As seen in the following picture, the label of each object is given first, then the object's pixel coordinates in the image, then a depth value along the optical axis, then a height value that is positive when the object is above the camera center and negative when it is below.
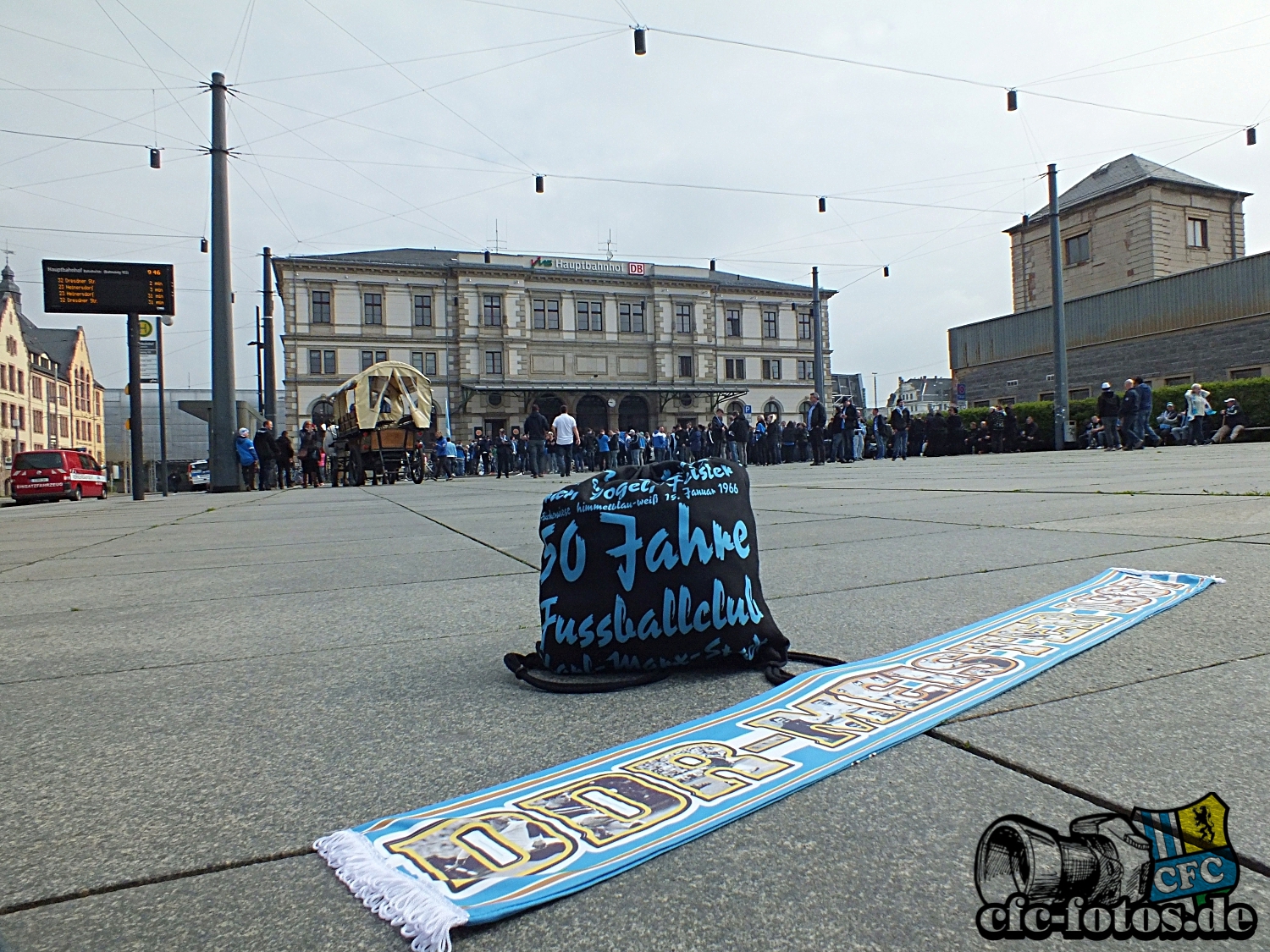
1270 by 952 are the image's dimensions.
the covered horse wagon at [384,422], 21.17 +1.16
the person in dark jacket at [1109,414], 19.44 +0.79
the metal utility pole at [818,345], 29.39 +3.86
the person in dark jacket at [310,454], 23.48 +0.45
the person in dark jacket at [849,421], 22.87 +0.94
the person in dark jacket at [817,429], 21.25 +0.67
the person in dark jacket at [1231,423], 21.73 +0.54
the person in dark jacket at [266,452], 20.36 +0.46
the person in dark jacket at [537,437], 20.31 +0.66
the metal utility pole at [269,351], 23.62 +3.38
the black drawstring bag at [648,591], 2.22 -0.35
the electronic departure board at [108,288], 17.00 +3.86
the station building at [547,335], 52.09 +8.52
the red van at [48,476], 25.08 +0.04
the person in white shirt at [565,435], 19.62 +0.64
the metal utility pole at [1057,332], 21.64 +3.04
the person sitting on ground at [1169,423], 23.83 +0.63
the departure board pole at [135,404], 17.30 +1.45
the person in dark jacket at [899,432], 24.95 +0.64
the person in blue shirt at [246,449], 18.66 +0.49
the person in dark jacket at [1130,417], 19.02 +0.69
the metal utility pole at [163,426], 28.25 +1.95
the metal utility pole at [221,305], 15.89 +3.15
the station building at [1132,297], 31.42 +5.98
